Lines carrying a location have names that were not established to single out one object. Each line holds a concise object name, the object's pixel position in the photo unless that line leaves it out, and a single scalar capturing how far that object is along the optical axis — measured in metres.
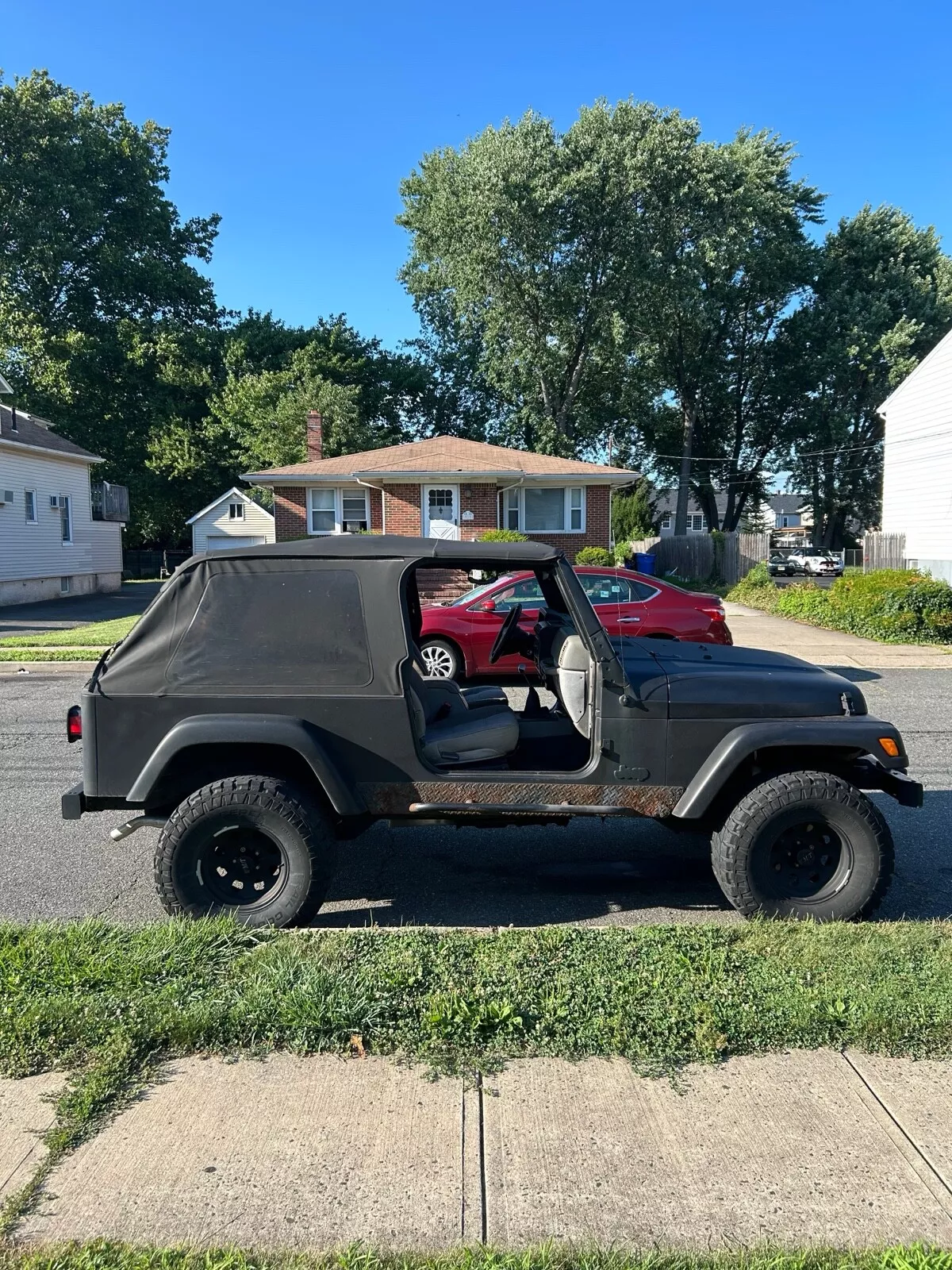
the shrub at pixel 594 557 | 24.31
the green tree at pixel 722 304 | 34.84
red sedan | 10.61
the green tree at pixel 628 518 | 34.78
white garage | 36.47
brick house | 25.06
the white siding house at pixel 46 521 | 24.28
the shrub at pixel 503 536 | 22.77
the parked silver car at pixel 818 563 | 42.56
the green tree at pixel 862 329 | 40.66
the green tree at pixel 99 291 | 40.53
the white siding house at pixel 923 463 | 24.00
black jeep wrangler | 4.09
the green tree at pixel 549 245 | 33.03
